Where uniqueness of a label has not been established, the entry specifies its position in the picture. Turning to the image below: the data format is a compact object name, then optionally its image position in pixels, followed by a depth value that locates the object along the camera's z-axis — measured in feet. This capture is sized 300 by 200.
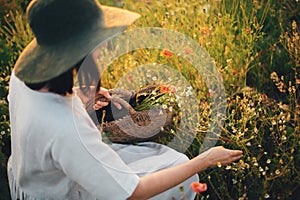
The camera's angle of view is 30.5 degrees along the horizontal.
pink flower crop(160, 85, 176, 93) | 8.57
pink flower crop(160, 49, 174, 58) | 9.44
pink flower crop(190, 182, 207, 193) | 5.67
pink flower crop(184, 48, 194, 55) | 9.41
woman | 5.85
